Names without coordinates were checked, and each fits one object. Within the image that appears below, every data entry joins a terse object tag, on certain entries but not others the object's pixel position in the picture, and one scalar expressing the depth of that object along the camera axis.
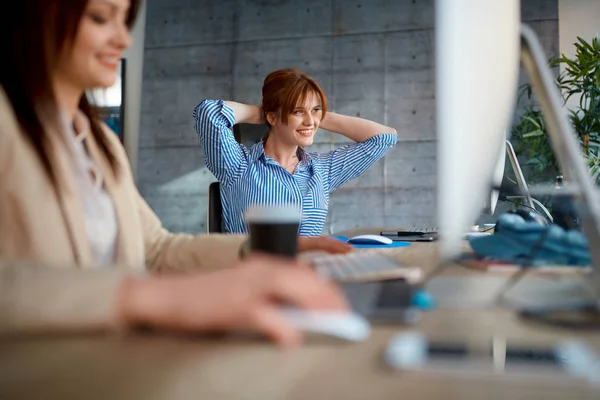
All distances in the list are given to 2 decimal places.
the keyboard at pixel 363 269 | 0.76
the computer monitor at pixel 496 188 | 1.27
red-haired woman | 2.21
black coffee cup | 0.72
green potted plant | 3.73
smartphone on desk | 1.71
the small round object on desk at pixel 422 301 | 0.59
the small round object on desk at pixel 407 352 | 0.39
